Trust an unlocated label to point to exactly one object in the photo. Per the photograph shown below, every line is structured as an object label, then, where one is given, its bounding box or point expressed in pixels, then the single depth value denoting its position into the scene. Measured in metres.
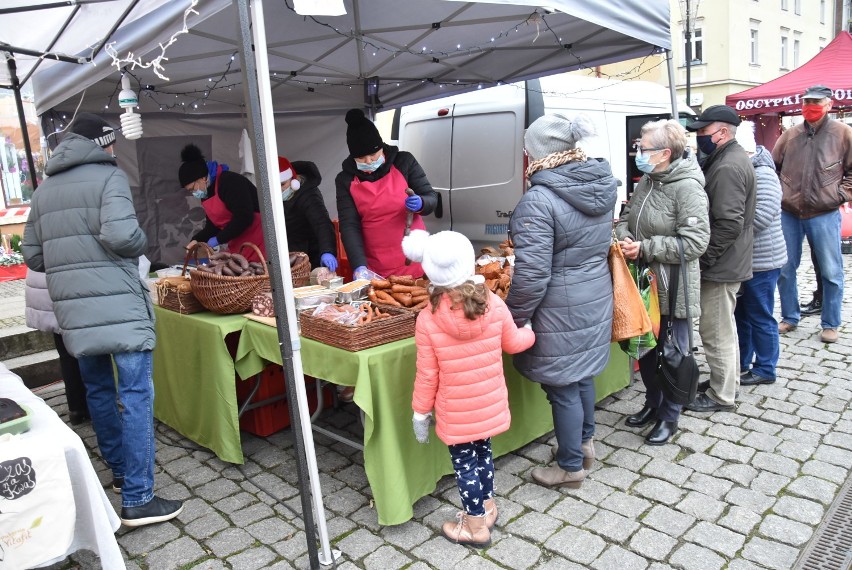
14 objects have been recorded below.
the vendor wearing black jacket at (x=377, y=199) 4.13
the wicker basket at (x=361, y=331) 2.81
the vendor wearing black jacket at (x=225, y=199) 4.25
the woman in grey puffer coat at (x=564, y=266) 2.84
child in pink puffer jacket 2.55
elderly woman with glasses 3.35
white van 5.73
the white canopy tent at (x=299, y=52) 2.51
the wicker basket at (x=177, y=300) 3.66
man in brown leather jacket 5.16
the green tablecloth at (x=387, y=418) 2.80
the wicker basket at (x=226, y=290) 3.39
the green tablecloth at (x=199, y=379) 3.47
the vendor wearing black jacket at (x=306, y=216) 4.40
